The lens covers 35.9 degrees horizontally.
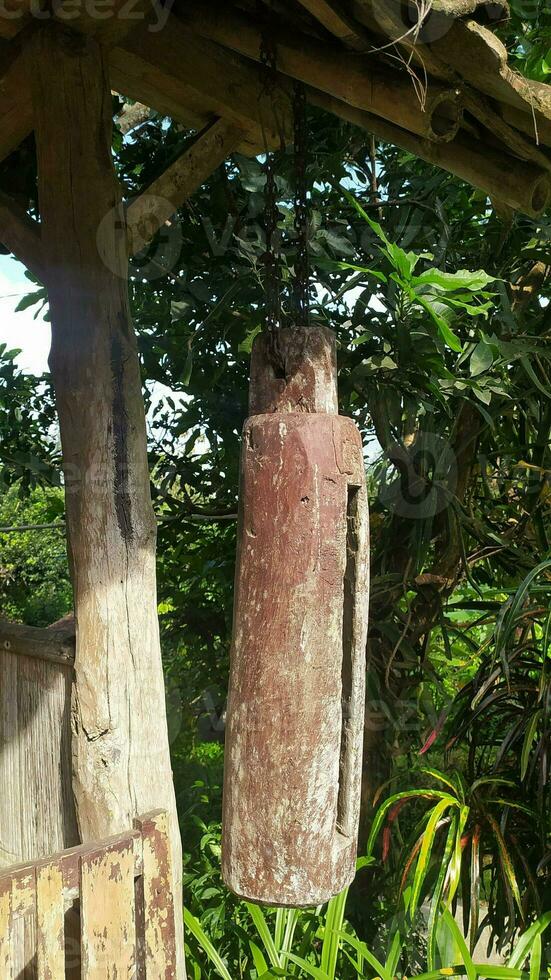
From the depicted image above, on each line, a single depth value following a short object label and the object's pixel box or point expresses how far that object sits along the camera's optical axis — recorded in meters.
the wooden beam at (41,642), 1.86
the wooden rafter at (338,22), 1.45
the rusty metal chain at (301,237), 1.53
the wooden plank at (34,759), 1.90
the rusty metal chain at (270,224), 1.53
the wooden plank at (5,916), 1.54
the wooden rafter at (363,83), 1.57
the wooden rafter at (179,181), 2.05
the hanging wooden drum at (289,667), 1.35
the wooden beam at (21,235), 1.98
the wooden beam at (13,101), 2.00
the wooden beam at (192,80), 2.00
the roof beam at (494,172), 1.63
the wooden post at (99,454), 1.78
